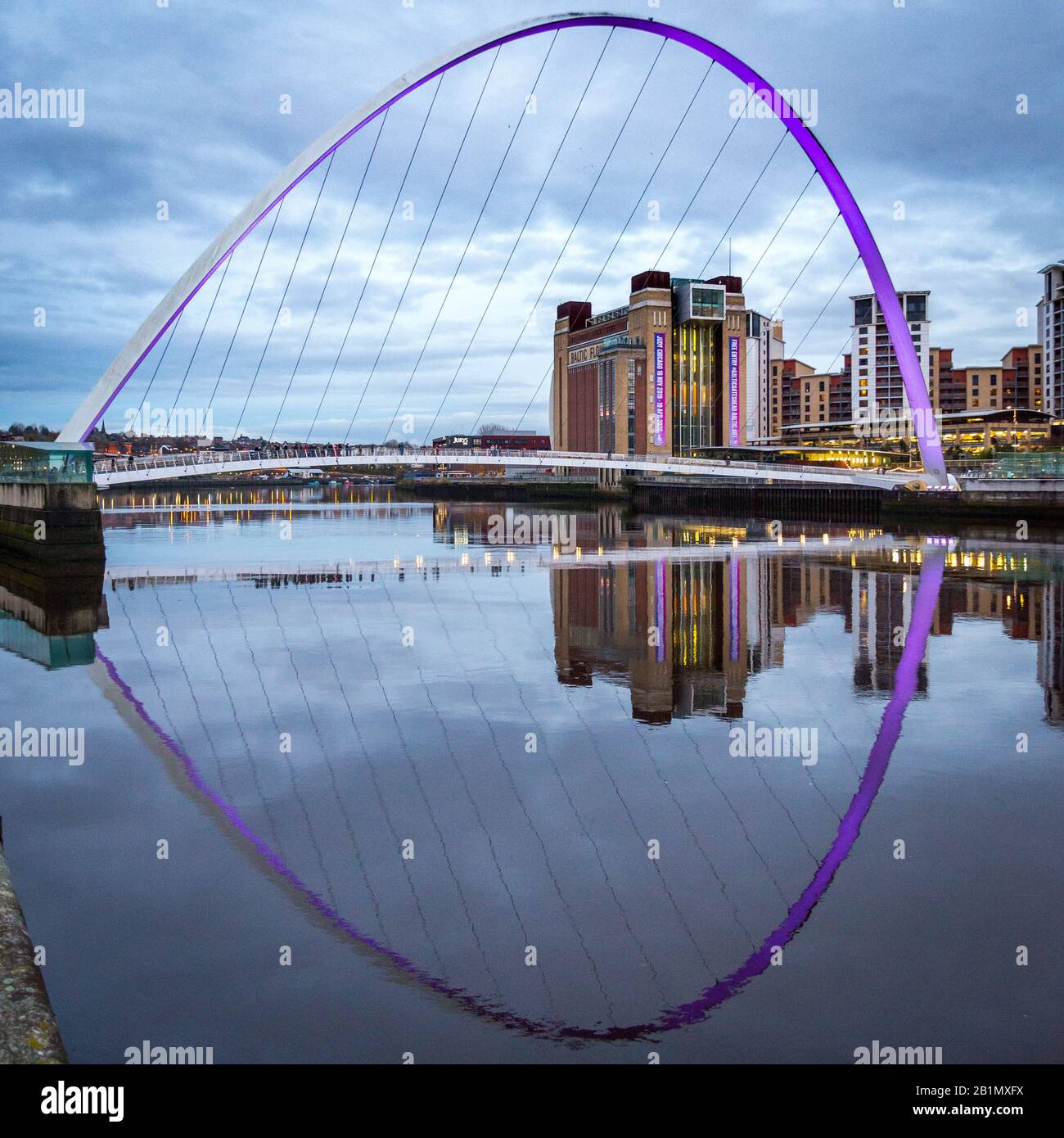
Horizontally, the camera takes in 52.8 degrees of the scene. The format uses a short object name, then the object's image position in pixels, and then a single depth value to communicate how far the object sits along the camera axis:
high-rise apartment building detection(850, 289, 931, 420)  144.50
